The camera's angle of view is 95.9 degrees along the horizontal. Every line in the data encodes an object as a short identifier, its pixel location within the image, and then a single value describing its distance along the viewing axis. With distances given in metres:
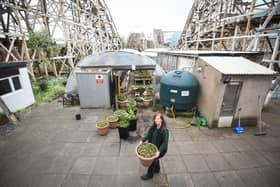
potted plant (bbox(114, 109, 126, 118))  4.41
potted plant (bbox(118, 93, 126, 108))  5.71
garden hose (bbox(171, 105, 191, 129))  4.39
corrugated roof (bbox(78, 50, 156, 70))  5.72
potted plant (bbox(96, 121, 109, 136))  3.87
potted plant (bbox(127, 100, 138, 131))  4.03
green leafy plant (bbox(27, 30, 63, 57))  6.98
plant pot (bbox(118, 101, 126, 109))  5.69
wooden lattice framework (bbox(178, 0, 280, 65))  6.19
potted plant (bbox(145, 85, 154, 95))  6.40
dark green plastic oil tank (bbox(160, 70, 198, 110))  4.61
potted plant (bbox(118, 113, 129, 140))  3.67
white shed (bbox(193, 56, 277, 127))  3.74
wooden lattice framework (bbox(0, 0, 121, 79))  6.79
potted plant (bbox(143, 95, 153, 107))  5.84
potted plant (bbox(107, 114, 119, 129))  4.19
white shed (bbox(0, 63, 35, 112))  4.85
